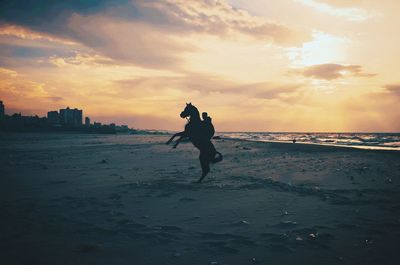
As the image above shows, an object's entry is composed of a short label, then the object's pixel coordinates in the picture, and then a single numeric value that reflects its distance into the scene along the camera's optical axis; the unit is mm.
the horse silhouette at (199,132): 10500
